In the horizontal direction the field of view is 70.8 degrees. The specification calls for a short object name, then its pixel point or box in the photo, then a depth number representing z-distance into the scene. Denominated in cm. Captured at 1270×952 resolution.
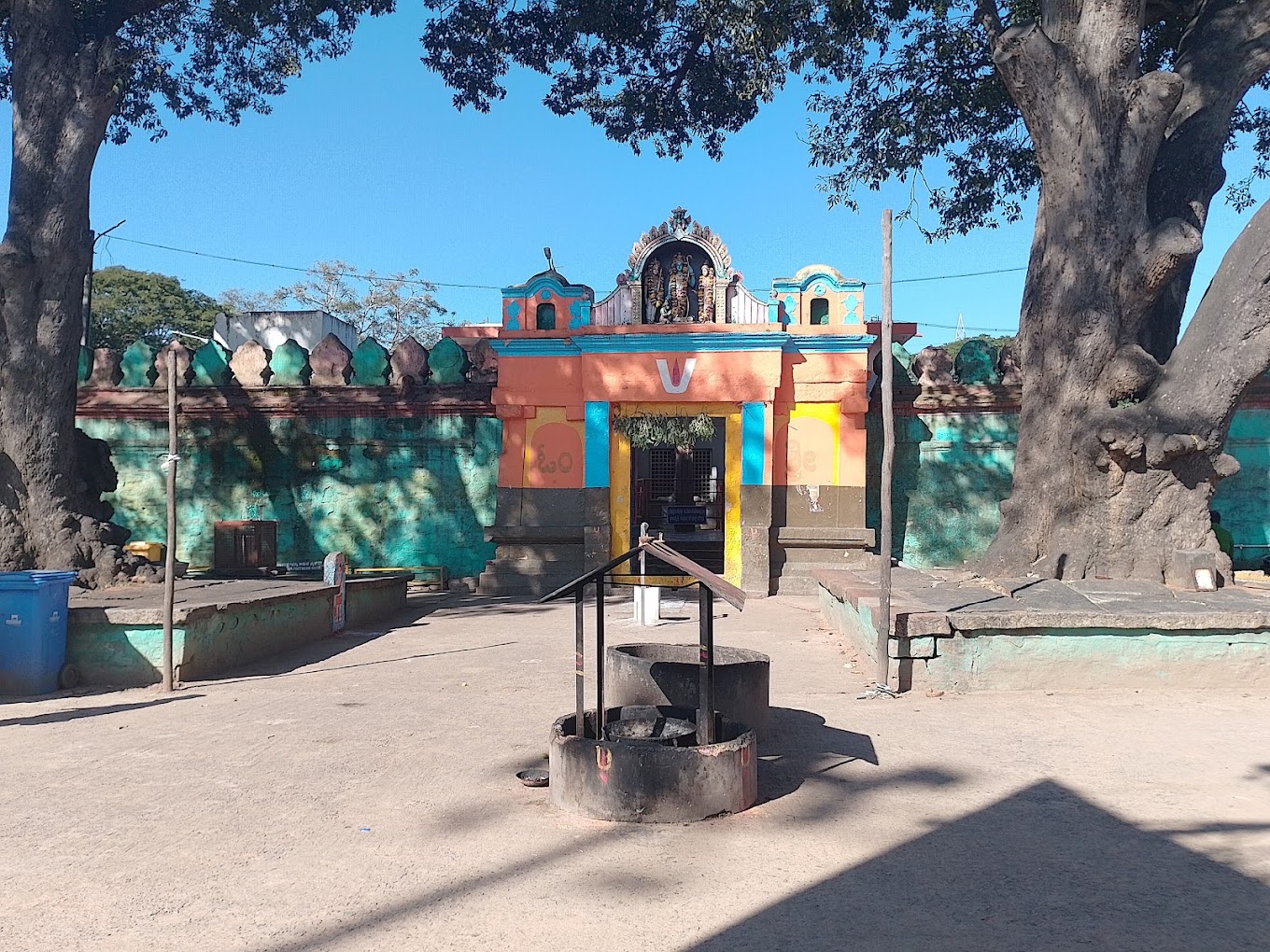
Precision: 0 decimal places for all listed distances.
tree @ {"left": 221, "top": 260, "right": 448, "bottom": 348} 4072
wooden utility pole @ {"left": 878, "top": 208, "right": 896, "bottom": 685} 694
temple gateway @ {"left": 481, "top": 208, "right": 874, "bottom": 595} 1342
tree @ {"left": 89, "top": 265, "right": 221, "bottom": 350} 3462
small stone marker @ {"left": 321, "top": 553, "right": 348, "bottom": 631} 1005
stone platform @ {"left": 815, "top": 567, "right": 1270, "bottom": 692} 698
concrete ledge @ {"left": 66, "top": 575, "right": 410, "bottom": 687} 751
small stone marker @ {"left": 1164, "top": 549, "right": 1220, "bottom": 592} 834
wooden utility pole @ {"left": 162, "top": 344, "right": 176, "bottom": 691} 706
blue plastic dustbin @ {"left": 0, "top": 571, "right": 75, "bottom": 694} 705
